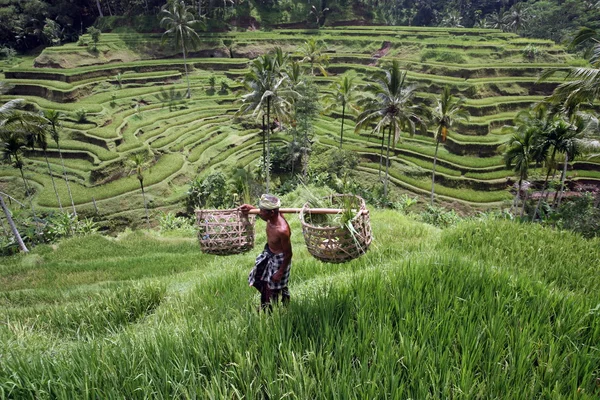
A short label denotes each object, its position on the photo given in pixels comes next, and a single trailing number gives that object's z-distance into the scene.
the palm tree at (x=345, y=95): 26.09
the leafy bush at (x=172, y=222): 20.70
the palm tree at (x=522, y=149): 18.45
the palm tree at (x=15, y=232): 15.50
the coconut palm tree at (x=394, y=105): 20.14
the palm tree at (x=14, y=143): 18.64
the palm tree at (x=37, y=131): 15.30
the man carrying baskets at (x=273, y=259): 3.38
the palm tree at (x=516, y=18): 63.22
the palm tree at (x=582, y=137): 14.91
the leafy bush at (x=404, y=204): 21.40
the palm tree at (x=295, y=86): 26.44
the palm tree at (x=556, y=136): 17.61
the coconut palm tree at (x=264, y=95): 19.42
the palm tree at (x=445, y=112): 20.83
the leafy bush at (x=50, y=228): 19.95
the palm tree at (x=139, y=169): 20.97
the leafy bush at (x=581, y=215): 14.03
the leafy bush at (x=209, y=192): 23.25
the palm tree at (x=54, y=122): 21.41
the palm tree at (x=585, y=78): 10.38
